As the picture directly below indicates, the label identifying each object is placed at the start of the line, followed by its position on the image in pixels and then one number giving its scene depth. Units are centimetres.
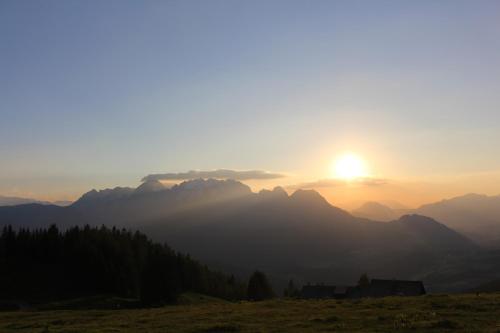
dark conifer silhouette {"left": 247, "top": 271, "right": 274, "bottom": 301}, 12219
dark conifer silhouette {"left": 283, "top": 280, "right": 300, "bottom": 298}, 15076
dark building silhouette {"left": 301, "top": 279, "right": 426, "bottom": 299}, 9369
